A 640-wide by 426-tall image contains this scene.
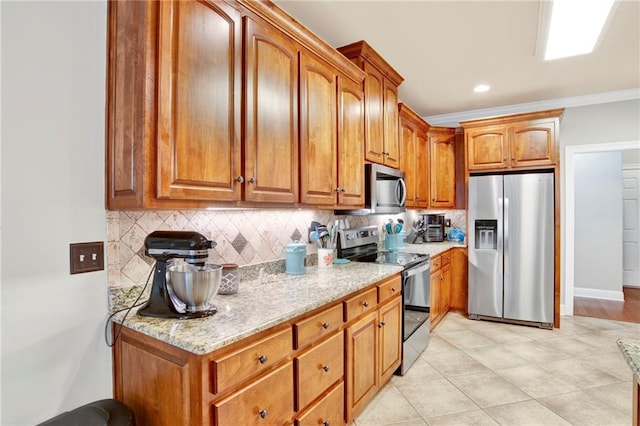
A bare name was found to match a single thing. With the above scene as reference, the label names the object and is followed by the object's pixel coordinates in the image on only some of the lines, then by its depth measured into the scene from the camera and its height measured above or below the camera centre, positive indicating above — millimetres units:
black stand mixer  1218 -167
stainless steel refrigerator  3531 -378
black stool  1033 -667
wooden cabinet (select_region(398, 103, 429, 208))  3555 +687
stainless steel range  2541 -540
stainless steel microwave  2572 +198
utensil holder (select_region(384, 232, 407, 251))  3455 -285
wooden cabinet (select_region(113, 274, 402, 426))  1069 -627
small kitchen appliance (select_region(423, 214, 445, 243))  4289 -194
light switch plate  1285 -169
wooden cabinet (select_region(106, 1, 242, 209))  1186 +429
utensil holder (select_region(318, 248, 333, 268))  2309 -300
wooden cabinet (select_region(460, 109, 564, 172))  3598 +836
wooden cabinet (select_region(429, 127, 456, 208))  4270 +628
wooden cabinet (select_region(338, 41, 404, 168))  2555 +951
